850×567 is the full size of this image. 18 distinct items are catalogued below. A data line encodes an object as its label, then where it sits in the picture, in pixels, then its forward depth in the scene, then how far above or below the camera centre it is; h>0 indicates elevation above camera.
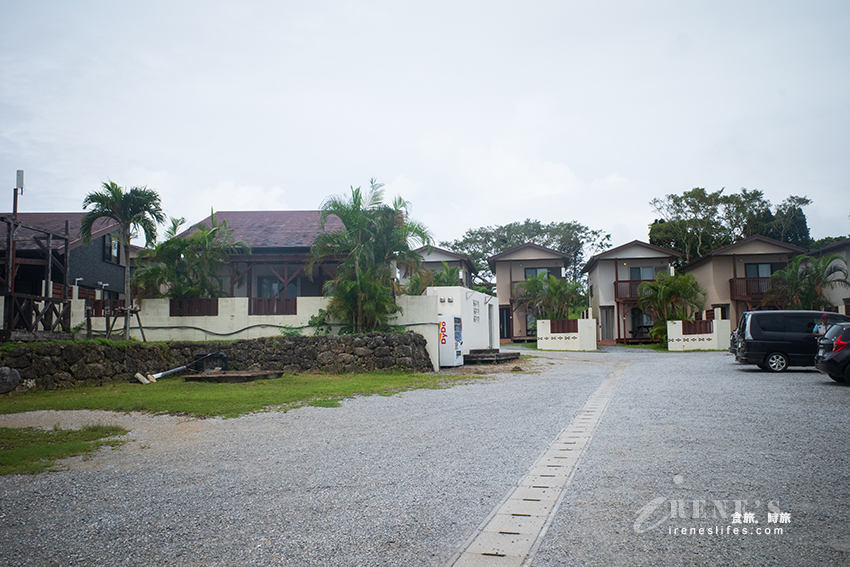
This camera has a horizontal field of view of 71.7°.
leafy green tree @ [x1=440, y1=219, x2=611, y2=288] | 52.97 +7.41
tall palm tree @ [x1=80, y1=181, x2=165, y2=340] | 16.70 +3.46
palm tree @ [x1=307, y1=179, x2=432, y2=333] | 17.34 +2.19
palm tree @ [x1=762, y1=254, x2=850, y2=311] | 31.05 +1.79
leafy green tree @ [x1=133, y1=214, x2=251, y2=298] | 18.20 +2.06
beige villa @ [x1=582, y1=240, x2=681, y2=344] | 37.81 +2.62
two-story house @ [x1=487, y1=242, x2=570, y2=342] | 39.84 +3.41
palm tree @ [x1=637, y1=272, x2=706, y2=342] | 30.39 +1.01
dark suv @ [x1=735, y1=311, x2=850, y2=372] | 16.22 -0.66
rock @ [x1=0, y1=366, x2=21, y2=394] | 11.73 -0.95
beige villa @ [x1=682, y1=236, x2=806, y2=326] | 34.38 +2.77
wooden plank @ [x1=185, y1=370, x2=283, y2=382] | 14.41 -1.20
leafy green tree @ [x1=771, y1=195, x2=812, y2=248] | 46.78 +7.39
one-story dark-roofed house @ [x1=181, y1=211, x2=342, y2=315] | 21.78 +2.52
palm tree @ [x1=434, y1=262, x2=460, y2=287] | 29.13 +2.29
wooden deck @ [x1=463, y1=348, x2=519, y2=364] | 21.97 -1.31
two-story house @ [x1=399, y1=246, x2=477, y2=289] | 39.19 +4.23
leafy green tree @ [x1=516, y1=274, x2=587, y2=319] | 32.28 +1.39
